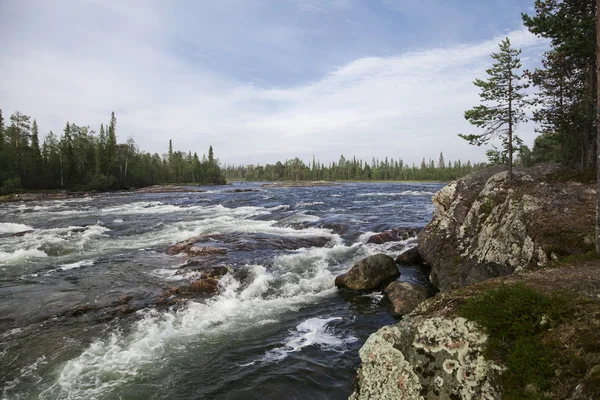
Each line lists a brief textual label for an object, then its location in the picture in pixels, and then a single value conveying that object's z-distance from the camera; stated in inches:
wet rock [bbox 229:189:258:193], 3019.2
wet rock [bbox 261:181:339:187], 4429.1
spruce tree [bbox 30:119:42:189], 2638.5
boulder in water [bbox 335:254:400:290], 500.4
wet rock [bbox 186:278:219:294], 489.4
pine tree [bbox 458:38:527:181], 686.5
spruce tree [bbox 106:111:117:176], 3277.6
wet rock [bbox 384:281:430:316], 412.5
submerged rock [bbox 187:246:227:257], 692.7
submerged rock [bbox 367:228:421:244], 778.2
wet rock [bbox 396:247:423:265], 638.5
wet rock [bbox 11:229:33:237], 901.2
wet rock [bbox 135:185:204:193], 3157.0
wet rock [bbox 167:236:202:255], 723.8
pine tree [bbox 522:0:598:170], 532.4
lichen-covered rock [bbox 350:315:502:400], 155.4
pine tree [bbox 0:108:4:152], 2558.6
